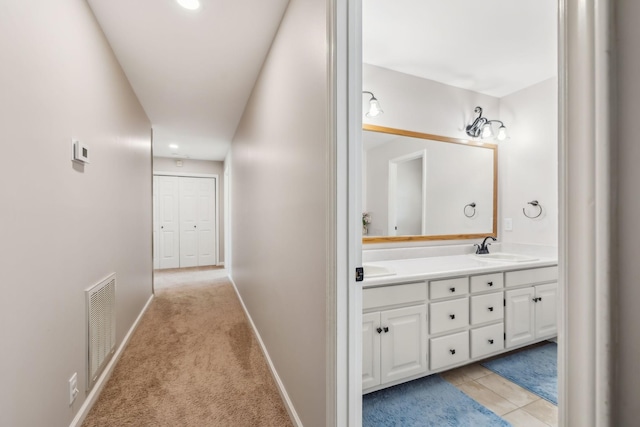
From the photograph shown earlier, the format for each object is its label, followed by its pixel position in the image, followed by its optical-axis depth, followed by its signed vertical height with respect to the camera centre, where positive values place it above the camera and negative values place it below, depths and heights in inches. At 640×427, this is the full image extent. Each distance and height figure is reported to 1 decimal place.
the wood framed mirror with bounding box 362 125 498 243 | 93.8 +10.6
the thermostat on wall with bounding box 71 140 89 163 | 59.8 +13.9
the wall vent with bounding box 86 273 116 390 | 66.7 -28.7
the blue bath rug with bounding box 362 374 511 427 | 62.1 -45.6
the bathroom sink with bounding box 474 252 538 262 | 97.0 -14.9
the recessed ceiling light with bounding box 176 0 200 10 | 66.1 +50.4
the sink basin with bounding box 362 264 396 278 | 71.4 -15.1
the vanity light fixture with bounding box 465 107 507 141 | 108.3 +34.1
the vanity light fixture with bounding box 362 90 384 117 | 88.6 +34.1
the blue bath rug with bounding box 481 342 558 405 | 73.8 -45.1
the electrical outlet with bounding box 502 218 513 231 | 111.7 -3.4
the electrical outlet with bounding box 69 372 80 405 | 57.4 -36.0
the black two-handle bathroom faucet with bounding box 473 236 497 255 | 105.3 -12.3
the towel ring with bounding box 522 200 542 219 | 102.9 +4.2
